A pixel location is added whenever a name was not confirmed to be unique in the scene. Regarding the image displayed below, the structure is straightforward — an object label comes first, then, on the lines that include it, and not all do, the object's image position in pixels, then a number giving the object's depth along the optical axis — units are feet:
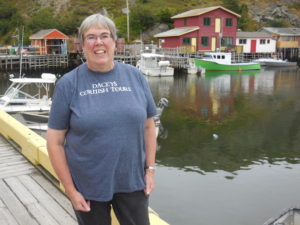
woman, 7.87
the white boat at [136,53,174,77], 130.11
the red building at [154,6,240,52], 165.27
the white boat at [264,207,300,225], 22.19
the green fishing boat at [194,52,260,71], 146.82
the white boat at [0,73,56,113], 47.42
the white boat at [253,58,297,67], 170.84
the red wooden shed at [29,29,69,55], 161.68
